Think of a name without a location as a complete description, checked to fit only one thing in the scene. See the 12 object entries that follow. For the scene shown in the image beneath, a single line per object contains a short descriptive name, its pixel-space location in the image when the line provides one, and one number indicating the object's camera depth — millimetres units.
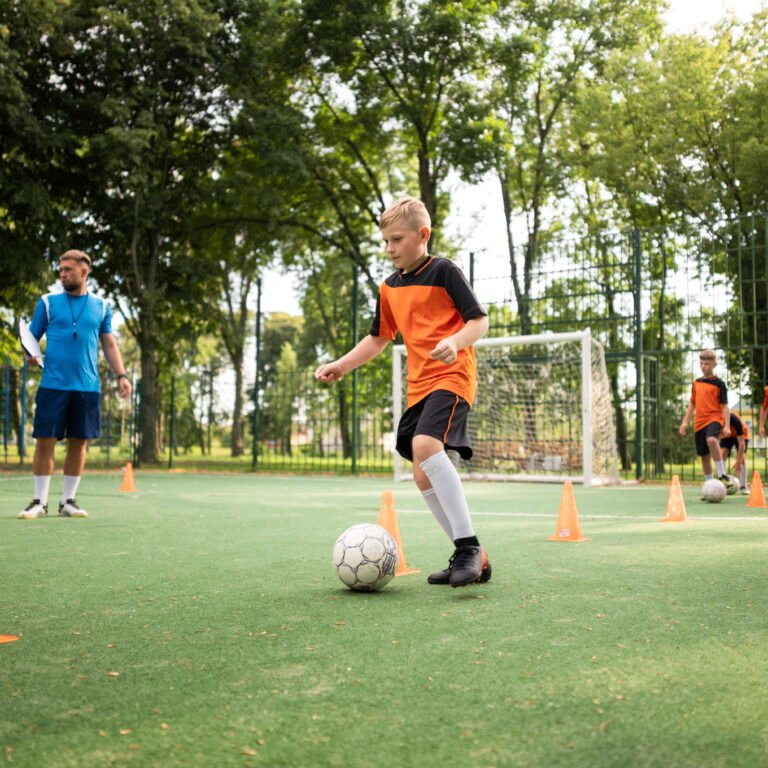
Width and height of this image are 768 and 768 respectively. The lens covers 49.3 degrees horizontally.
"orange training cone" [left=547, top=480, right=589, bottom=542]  5875
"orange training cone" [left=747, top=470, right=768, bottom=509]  9172
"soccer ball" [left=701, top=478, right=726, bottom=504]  9841
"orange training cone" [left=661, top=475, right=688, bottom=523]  7258
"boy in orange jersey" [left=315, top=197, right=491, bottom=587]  3971
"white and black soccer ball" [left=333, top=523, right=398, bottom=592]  3805
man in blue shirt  6953
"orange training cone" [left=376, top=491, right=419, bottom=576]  4492
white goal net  16688
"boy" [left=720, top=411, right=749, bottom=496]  11820
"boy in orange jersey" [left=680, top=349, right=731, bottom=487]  10898
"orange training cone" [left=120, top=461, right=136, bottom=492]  12102
